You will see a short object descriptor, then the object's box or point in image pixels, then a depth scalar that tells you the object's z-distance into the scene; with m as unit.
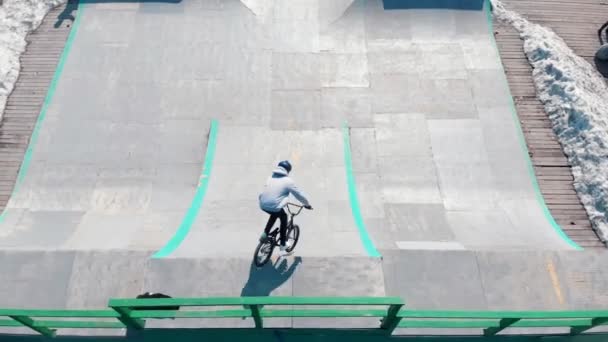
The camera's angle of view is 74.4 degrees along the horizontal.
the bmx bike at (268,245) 7.44
